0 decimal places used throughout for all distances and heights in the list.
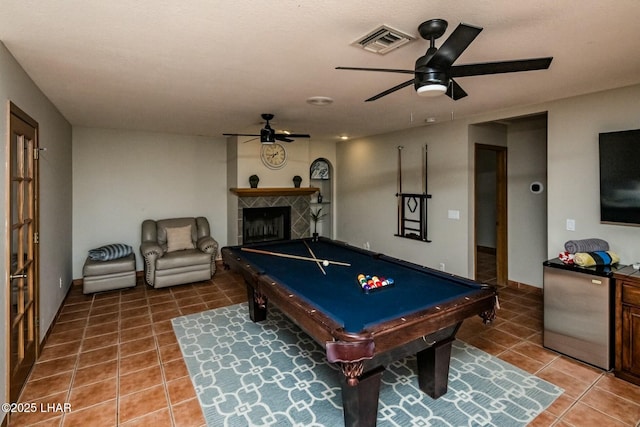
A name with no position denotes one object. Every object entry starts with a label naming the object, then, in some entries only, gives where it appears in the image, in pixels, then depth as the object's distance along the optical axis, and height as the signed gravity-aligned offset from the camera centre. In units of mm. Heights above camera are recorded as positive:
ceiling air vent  2031 +1128
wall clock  6184 +1111
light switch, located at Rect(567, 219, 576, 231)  3554 -129
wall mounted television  3008 +329
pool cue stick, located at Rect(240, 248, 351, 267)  3303 -467
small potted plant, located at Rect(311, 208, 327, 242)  7414 -57
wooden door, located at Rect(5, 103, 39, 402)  2420 -267
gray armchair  4980 -594
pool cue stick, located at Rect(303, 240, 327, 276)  3070 -474
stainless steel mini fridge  2795 -893
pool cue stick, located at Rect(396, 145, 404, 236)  5753 +473
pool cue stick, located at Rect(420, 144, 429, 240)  5288 +127
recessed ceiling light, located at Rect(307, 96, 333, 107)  3567 +1257
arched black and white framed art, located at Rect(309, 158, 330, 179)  7562 +1028
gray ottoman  4695 -876
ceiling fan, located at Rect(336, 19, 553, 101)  1769 +823
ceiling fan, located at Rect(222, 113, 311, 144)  4176 +991
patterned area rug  2275 -1375
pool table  1786 -614
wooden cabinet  2635 -928
